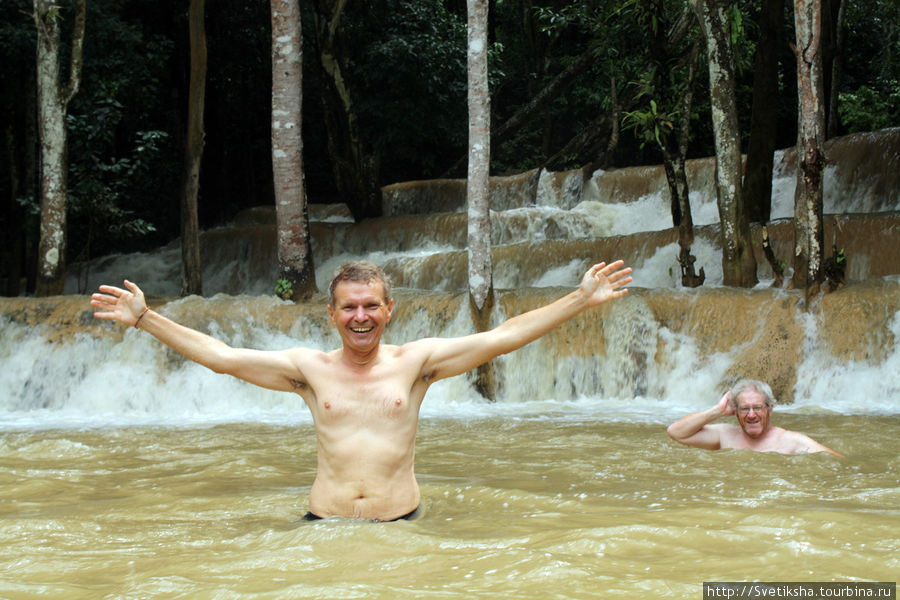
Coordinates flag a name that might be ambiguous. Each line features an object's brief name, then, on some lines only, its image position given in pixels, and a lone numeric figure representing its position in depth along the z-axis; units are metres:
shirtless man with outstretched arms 4.53
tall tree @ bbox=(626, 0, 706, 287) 12.65
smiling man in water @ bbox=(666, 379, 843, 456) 6.83
